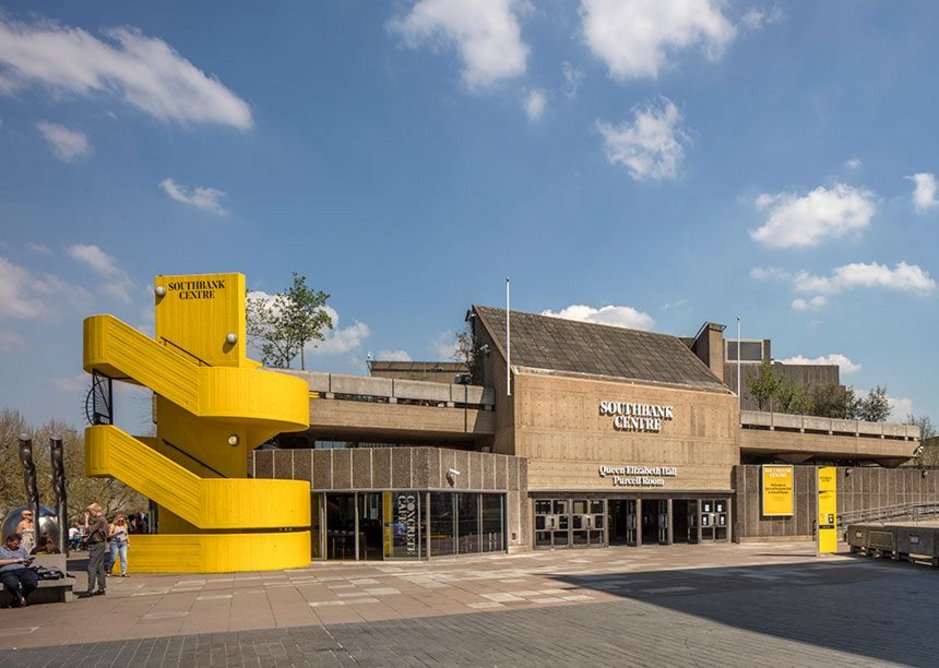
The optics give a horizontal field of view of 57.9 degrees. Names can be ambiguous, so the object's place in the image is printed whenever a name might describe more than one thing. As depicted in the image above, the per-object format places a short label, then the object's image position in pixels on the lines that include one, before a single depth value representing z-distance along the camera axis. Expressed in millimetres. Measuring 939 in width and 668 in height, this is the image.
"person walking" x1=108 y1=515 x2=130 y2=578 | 23672
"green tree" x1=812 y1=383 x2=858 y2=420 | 68125
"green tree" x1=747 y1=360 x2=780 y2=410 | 61781
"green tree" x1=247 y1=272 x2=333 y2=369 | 44469
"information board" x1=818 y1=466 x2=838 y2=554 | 31500
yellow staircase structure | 25406
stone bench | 18391
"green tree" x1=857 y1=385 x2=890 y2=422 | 68688
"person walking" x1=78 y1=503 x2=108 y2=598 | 19562
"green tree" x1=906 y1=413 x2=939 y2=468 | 64444
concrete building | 28938
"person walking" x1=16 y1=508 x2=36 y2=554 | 18281
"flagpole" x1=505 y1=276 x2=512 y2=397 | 34734
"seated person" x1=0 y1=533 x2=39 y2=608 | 17328
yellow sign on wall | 40469
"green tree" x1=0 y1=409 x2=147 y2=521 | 51781
